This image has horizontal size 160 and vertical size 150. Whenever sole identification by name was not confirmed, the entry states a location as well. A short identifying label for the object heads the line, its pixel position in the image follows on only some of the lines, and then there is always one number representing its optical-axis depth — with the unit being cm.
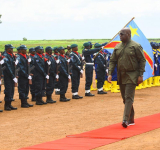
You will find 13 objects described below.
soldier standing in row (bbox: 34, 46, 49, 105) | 1492
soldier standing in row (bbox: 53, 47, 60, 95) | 1756
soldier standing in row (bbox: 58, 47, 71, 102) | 1588
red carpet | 778
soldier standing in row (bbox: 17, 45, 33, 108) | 1406
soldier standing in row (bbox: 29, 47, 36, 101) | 1511
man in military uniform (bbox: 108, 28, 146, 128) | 934
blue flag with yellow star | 1620
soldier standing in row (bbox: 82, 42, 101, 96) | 1705
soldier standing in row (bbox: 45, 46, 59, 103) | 1547
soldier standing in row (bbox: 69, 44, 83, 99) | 1656
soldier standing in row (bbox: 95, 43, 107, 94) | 1825
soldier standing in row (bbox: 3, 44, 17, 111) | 1337
